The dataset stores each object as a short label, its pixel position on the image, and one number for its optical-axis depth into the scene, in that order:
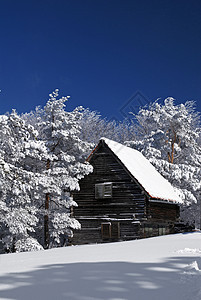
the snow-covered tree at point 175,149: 33.59
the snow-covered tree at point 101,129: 48.69
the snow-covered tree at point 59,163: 25.12
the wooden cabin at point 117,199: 26.88
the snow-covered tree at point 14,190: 17.97
